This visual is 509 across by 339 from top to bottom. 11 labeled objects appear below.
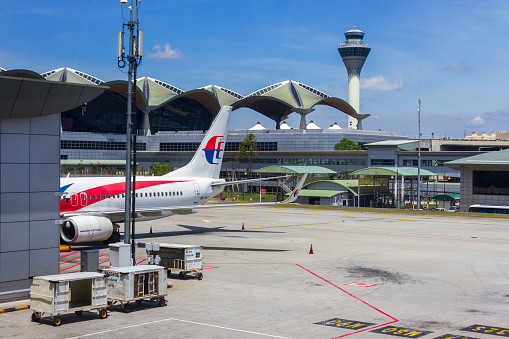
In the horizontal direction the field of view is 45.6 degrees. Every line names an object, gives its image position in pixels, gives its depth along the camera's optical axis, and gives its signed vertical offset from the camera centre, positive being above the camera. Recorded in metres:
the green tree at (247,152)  144.62 +7.70
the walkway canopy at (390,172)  96.88 +2.03
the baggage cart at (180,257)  32.72 -4.05
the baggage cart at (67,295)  23.36 -4.48
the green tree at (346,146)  150.69 +9.63
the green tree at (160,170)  145.71 +3.22
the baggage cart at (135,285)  25.45 -4.37
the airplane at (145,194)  40.72 -0.94
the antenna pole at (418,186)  93.51 -0.21
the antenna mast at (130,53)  30.31 +6.53
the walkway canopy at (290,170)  106.31 +2.59
